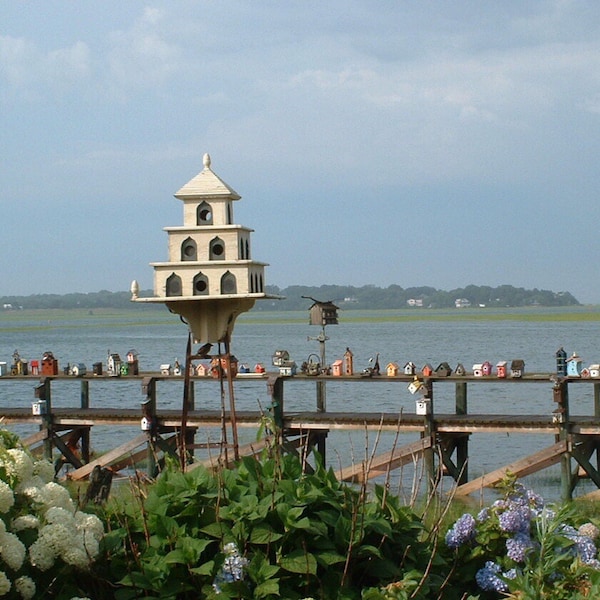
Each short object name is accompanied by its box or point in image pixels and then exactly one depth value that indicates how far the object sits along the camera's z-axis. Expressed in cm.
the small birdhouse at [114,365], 2050
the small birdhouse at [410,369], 1881
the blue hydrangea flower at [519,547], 525
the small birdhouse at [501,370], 1806
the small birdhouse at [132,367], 2052
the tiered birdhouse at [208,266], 876
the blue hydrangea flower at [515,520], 535
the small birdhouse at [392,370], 1869
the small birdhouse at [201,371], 1947
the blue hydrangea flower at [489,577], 536
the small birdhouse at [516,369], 1806
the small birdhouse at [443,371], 1839
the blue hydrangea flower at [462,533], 561
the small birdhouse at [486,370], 1862
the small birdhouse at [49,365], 2095
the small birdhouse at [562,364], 1776
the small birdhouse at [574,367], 1766
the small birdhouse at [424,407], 1767
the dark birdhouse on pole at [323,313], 2100
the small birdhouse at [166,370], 2027
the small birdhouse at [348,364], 1922
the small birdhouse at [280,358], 1927
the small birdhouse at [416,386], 1791
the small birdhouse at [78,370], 2074
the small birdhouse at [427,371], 1852
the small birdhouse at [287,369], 1919
